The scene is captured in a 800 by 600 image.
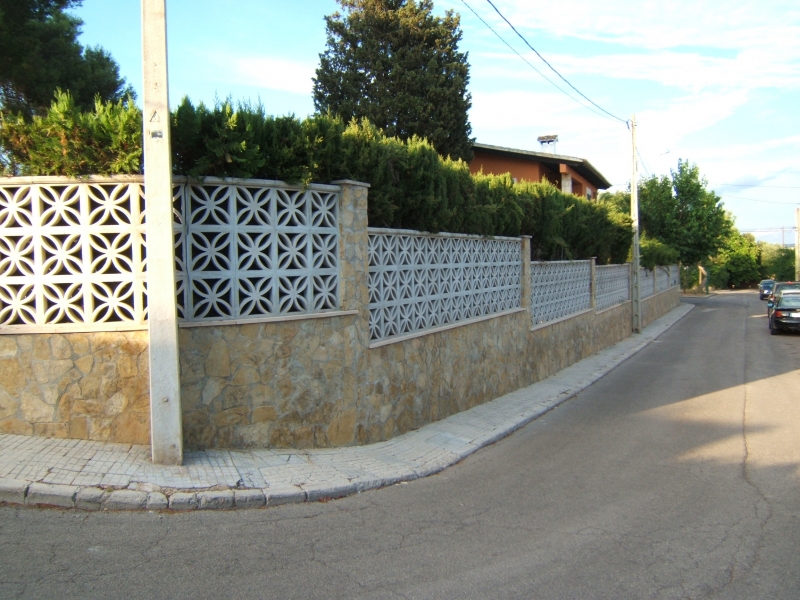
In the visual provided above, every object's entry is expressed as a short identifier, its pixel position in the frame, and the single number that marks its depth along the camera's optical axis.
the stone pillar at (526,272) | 12.70
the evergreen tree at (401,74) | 24.02
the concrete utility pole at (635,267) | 23.81
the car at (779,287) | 24.30
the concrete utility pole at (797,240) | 57.22
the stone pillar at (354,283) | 7.20
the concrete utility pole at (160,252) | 5.76
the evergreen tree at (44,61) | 11.11
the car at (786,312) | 22.62
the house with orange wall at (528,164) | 26.66
